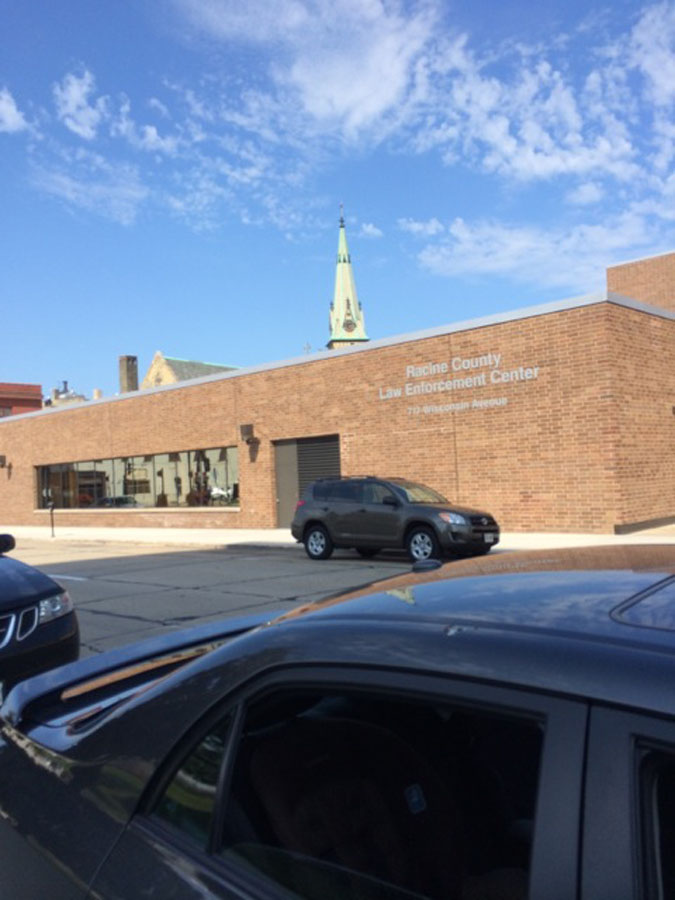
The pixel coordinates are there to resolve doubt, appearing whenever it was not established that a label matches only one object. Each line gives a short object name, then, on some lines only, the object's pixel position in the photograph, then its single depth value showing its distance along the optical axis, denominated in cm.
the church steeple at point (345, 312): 10350
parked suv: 1383
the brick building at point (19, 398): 6700
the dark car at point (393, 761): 119
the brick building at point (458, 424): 1711
